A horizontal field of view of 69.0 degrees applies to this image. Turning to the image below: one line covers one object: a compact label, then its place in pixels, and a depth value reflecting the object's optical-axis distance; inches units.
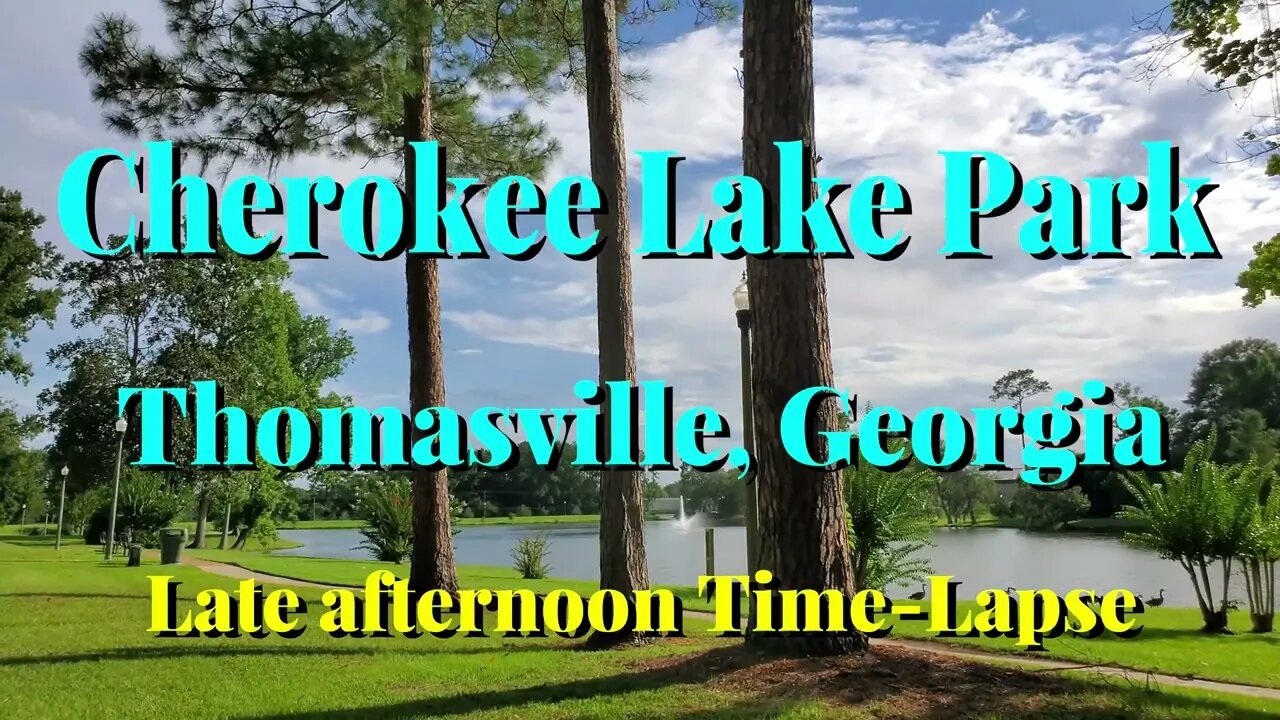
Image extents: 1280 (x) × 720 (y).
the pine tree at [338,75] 428.5
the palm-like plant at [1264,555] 451.2
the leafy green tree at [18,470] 1605.6
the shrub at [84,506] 1450.0
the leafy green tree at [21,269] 1090.1
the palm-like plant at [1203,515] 452.4
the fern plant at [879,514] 489.4
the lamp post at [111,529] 924.2
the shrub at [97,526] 1403.8
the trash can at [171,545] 838.5
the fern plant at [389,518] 850.1
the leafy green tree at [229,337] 1199.6
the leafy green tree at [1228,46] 398.0
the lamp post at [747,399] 366.9
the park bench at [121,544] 1145.1
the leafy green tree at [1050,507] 1824.6
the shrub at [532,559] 789.9
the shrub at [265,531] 1421.0
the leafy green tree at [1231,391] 1908.2
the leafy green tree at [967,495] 2172.7
